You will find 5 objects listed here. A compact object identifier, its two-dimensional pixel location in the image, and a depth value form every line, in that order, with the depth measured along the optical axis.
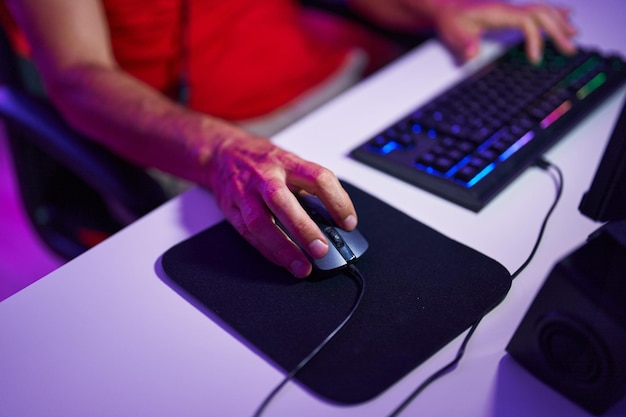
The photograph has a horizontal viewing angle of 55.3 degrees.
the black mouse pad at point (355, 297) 0.51
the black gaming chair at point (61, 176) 0.80
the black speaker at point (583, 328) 0.47
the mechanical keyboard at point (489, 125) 0.71
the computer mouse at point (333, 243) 0.58
